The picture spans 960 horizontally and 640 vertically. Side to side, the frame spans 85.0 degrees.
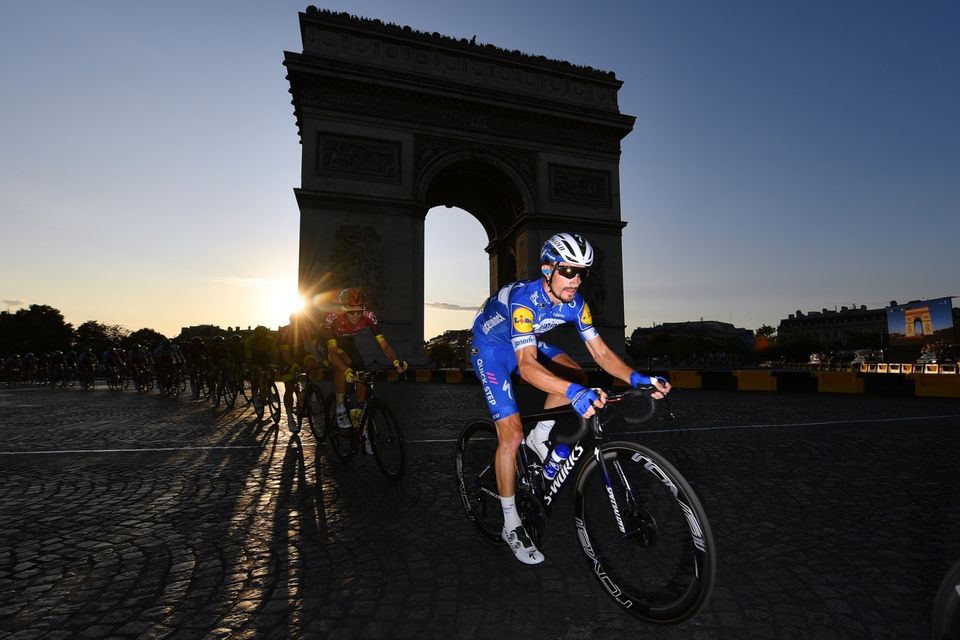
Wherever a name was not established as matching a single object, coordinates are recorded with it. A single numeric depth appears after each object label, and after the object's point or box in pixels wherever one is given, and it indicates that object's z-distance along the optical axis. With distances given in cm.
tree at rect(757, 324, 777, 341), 14250
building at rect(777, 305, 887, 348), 11312
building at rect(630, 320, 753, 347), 14162
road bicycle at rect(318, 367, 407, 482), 420
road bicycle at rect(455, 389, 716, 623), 182
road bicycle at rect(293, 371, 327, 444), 608
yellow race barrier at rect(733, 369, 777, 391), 1402
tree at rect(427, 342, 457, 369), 10381
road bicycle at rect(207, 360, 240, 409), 1140
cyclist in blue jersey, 250
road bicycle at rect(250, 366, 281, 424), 860
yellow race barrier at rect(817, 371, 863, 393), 1276
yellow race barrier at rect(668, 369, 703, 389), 1575
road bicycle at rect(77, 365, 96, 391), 2038
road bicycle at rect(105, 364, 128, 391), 1942
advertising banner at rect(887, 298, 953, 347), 2842
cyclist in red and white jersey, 506
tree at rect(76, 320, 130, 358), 8888
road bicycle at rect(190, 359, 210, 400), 1357
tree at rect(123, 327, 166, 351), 10756
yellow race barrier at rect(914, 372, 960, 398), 1149
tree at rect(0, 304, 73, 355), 6469
